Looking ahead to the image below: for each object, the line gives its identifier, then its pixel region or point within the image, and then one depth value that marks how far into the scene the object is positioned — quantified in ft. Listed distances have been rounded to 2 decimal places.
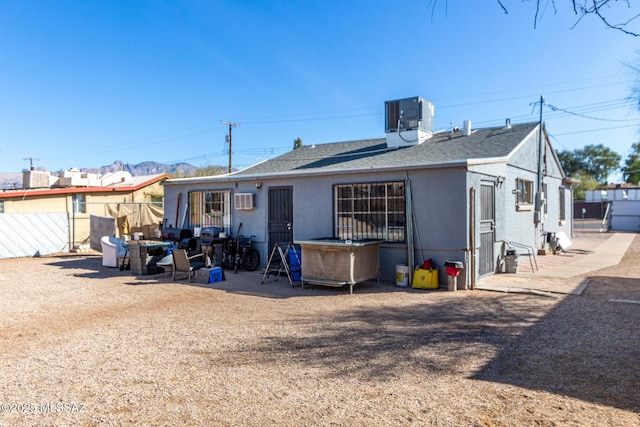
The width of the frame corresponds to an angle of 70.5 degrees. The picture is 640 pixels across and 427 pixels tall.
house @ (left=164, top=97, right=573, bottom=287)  30.25
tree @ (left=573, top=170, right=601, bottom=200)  169.46
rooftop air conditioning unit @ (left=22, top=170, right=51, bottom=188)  76.89
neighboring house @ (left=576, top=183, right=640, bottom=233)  90.99
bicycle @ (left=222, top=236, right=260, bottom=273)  38.37
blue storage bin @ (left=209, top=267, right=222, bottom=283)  32.89
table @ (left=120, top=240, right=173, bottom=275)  37.04
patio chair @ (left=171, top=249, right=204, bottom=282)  33.47
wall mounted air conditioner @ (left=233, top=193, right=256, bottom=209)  39.24
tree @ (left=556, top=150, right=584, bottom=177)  213.25
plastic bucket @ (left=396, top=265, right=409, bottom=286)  30.60
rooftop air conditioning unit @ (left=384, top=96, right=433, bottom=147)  42.52
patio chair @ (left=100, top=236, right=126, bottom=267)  40.55
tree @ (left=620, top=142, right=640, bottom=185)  170.67
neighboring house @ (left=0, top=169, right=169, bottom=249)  57.57
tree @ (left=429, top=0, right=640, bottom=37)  10.17
